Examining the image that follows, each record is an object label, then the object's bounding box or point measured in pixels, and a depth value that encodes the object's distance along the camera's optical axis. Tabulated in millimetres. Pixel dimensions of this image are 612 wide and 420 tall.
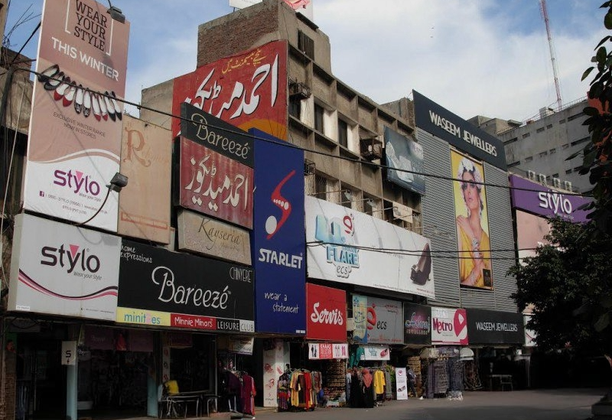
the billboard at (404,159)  32344
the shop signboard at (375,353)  27536
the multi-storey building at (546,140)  71500
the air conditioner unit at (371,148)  31516
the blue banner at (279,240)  22000
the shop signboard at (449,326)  33719
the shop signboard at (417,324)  31297
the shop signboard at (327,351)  23984
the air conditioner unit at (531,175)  55441
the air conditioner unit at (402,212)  32625
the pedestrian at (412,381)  30750
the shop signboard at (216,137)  19750
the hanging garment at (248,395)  19772
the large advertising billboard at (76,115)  14859
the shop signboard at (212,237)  18984
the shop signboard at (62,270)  13883
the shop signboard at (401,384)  28281
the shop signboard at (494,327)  36994
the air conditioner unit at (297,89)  27045
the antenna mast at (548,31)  91938
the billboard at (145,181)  17328
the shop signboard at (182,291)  16797
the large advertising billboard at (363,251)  25391
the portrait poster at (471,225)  38375
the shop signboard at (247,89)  26672
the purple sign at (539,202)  44969
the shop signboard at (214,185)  19312
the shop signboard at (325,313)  24156
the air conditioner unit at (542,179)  51281
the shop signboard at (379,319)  27625
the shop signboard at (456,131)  36969
